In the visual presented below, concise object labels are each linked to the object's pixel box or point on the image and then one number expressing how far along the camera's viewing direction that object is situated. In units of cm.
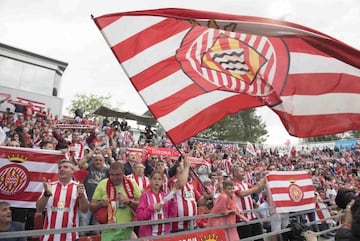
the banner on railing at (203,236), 401
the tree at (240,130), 5795
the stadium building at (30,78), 2034
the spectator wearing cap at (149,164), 785
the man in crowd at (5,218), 351
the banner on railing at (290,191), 635
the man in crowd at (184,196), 453
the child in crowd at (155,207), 414
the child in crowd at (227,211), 502
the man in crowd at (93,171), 523
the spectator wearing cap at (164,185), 536
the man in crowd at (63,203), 387
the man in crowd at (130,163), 677
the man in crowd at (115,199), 409
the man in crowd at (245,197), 556
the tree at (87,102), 6044
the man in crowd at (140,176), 555
